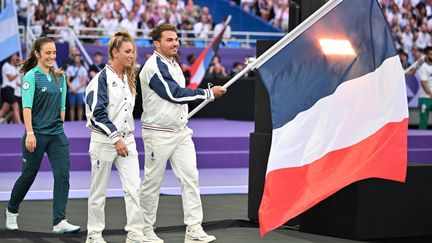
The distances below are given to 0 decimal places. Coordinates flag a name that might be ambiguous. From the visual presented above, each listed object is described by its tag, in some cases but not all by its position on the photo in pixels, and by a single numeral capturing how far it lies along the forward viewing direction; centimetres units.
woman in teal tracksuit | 1013
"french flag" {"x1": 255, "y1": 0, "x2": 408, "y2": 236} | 948
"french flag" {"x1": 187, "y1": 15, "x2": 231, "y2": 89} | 2277
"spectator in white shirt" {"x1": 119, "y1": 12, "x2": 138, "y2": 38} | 2588
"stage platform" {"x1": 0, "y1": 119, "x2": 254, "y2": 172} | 1694
